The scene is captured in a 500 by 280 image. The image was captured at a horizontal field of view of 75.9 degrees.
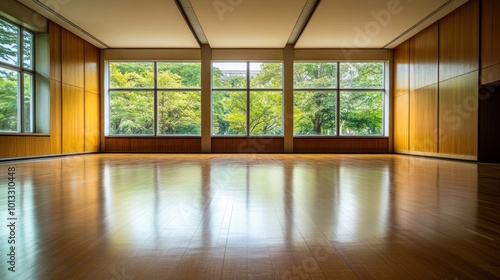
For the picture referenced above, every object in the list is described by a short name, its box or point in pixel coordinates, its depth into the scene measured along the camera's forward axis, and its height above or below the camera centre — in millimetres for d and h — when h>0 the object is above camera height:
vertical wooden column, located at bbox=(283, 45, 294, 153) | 12570 +1567
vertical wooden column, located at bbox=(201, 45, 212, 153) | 12547 +1549
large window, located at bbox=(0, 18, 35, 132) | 8094 +1564
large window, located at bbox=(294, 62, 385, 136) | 12852 +1598
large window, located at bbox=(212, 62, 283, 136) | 12852 +1630
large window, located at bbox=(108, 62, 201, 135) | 12766 +1575
